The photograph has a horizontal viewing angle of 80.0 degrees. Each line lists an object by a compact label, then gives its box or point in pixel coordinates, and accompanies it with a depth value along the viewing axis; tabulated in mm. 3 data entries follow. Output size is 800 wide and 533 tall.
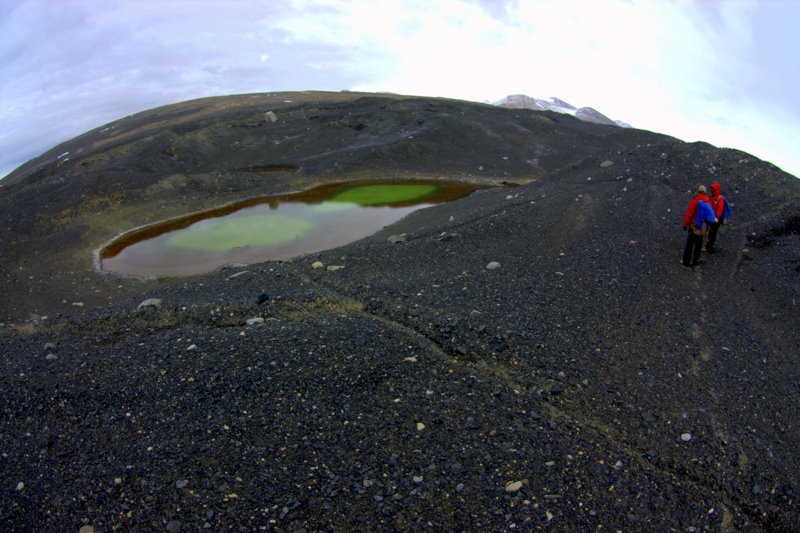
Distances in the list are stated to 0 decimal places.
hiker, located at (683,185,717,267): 7820
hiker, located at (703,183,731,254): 8242
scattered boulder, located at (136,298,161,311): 7959
